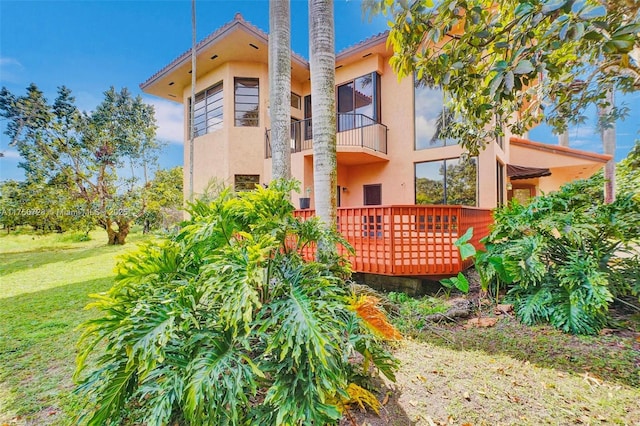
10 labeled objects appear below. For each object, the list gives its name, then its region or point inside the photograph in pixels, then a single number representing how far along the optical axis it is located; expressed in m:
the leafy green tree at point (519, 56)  1.86
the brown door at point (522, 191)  13.81
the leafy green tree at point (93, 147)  12.05
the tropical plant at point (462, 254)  4.86
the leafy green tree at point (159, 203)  13.53
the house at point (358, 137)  9.27
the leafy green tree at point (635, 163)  4.92
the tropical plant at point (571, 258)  3.85
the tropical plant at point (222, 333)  1.59
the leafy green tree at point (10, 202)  11.75
